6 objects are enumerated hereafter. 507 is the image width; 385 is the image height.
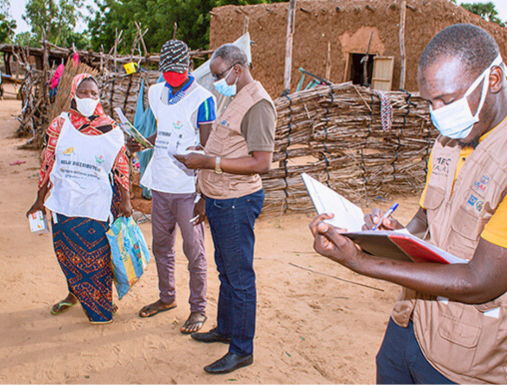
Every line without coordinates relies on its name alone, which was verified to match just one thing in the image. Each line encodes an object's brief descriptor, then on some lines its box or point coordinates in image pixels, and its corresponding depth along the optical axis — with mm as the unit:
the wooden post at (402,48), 9734
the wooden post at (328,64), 10127
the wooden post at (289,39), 7955
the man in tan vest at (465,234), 1147
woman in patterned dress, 3035
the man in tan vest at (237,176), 2451
